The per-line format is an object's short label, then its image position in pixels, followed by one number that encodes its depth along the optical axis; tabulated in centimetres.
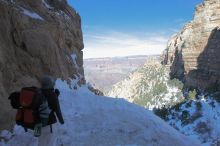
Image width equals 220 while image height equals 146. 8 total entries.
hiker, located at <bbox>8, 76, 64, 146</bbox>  339
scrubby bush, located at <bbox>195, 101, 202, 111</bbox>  3154
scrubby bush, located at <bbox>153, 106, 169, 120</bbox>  3211
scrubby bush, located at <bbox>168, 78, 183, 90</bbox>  5968
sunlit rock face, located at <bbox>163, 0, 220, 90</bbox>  4553
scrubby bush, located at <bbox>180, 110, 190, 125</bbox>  2953
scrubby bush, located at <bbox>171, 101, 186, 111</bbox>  3374
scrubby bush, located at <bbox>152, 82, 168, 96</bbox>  6068
